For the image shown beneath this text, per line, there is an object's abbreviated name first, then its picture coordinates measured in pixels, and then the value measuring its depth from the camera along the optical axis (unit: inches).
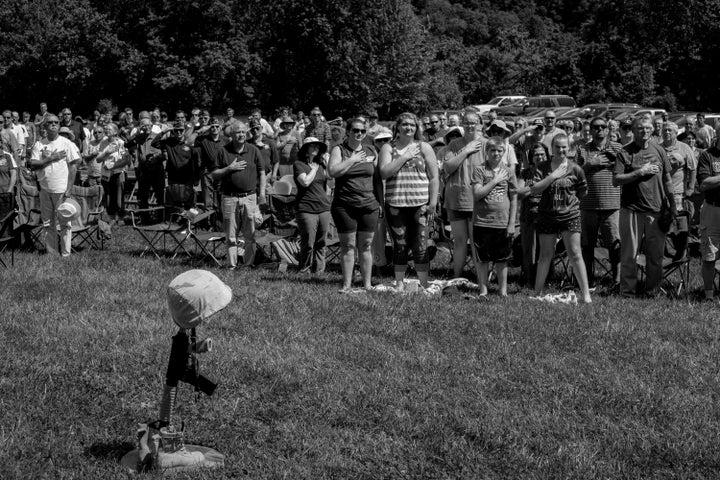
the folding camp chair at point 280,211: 517.3
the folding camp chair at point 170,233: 476.1
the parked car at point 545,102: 1846.0
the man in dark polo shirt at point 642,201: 388.2
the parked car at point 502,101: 1920.8
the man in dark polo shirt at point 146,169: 624.4
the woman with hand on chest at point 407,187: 374.3
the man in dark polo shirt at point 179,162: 564.7
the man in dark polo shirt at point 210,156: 487.2
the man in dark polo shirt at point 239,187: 438.6
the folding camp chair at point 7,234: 433.1
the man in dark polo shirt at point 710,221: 385.7
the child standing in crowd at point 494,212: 370.6
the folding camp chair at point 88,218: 504.7
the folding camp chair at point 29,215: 506.0
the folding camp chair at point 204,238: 465.4
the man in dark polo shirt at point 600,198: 406.6
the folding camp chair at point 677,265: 406.0
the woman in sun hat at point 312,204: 430.0
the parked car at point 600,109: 1497.3
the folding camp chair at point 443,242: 454.0
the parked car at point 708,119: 1124.5
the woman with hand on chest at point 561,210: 368.2
